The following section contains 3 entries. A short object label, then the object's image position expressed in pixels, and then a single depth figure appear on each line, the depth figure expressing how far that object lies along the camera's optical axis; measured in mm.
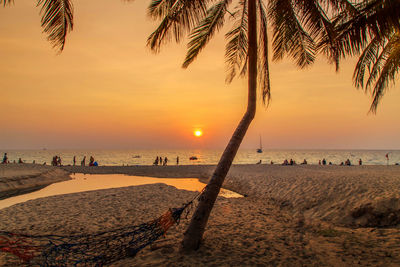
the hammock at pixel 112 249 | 4762
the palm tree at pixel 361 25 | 4082
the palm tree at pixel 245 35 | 5141
